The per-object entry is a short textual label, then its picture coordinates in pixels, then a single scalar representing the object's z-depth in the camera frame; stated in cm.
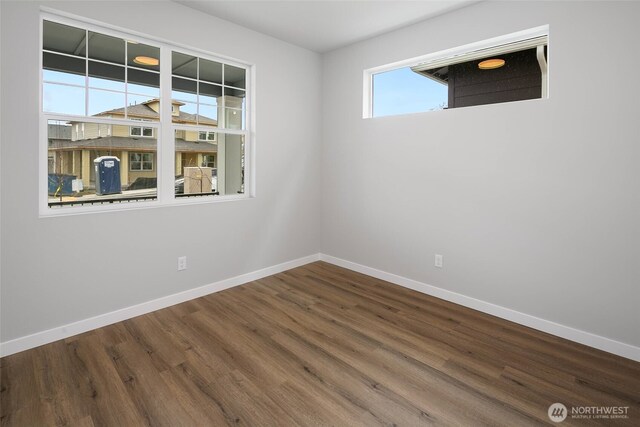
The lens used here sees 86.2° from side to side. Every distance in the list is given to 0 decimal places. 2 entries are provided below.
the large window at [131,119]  264
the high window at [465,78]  291
